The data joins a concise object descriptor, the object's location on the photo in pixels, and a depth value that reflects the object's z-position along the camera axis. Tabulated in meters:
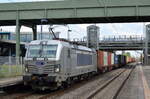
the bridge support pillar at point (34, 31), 34.59
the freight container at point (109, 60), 42.25
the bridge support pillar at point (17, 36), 32.06
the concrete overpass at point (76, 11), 29.06
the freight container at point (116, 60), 52.72
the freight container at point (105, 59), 37.03
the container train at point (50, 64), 14.84
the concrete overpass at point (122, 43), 78.75
